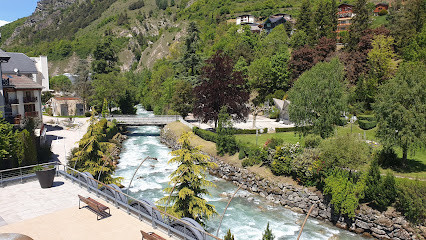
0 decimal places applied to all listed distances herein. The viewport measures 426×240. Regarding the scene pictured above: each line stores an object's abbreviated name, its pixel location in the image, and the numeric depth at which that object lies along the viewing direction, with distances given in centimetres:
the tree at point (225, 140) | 3959
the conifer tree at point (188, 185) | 1756
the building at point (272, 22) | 11488
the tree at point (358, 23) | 6250
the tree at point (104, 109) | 6154
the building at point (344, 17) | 9756
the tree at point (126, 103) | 7068
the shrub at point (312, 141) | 3201
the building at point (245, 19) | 12812
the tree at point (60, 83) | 9716
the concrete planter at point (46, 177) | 1820
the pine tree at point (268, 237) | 1519
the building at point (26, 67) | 4762
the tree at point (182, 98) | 6028
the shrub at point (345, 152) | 2625
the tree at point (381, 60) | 5223
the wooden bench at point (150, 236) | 1148
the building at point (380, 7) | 10569
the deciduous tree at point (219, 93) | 4750
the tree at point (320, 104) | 3419
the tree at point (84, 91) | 7225
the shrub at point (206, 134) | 4462
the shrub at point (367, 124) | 4331
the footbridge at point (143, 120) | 5816
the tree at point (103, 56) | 9531
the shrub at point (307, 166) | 2896
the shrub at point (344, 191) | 2481
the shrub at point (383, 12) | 10100
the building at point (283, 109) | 5442
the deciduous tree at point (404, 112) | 2733
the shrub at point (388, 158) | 2928
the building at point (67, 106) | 6969
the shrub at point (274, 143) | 3395
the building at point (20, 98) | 3691
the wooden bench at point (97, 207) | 1430
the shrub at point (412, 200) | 2244
